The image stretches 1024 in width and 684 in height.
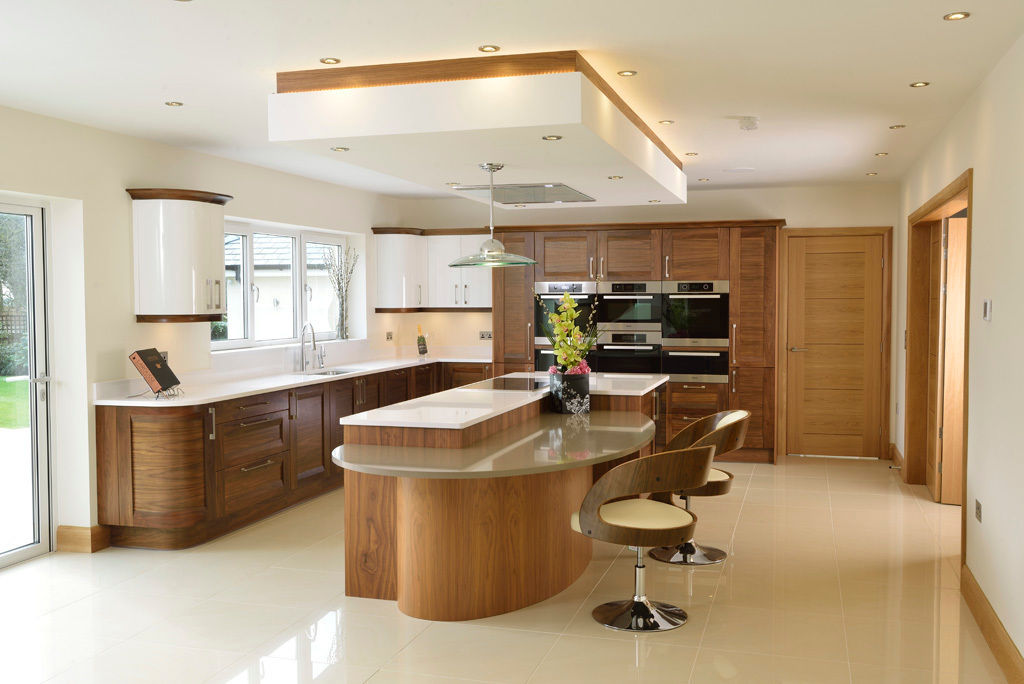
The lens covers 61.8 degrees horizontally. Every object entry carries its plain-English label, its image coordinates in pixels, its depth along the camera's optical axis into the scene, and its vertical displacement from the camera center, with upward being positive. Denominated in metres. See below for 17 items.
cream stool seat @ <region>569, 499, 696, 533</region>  3.71 -0.90
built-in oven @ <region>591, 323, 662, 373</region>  7.95 -0.32
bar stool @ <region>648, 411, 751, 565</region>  4.34 -0.74
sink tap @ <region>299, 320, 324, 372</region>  7.09 -0.33
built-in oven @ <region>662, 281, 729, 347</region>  7.78 +0.01
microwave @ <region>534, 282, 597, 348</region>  8.06 +0.14
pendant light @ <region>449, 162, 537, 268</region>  4.84 +0.33
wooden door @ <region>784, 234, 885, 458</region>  8.05 -0.28
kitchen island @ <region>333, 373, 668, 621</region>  3.81 -0.91
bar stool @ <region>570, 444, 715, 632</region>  3.60 -0.89
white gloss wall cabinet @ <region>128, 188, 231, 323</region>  5.41 +0.39
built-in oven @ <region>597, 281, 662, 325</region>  7.92 +0.12
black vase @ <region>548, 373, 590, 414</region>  5.17 -0.46
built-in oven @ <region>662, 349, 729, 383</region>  7.78 -0.46
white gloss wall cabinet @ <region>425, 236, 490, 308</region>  8.61 +0.38
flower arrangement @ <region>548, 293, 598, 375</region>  4.95 -0.16
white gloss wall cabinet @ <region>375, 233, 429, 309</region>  8.43 +0.44
